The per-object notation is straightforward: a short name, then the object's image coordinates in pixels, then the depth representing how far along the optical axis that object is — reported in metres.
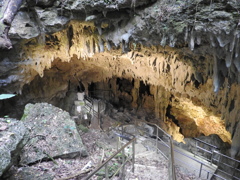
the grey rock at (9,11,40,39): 5.06
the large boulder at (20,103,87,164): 3.61
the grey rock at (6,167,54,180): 2.85
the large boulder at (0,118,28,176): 2.31
